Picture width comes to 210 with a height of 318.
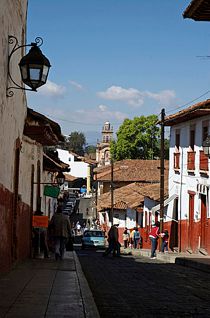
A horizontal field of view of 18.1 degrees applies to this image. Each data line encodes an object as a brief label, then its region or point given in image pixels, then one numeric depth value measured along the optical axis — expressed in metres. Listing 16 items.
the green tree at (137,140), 77.94
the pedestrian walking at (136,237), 41.06
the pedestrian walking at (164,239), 31.93
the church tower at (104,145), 124.38
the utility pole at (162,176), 33.50
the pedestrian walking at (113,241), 27.33
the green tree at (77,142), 157.25
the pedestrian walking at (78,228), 68.14
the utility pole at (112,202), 50.67
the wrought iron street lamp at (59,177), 29.89
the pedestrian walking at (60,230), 17.81
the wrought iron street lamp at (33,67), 11.21
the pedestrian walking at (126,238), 45.47
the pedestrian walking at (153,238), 27.05
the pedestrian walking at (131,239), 43.08
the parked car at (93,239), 43.16
